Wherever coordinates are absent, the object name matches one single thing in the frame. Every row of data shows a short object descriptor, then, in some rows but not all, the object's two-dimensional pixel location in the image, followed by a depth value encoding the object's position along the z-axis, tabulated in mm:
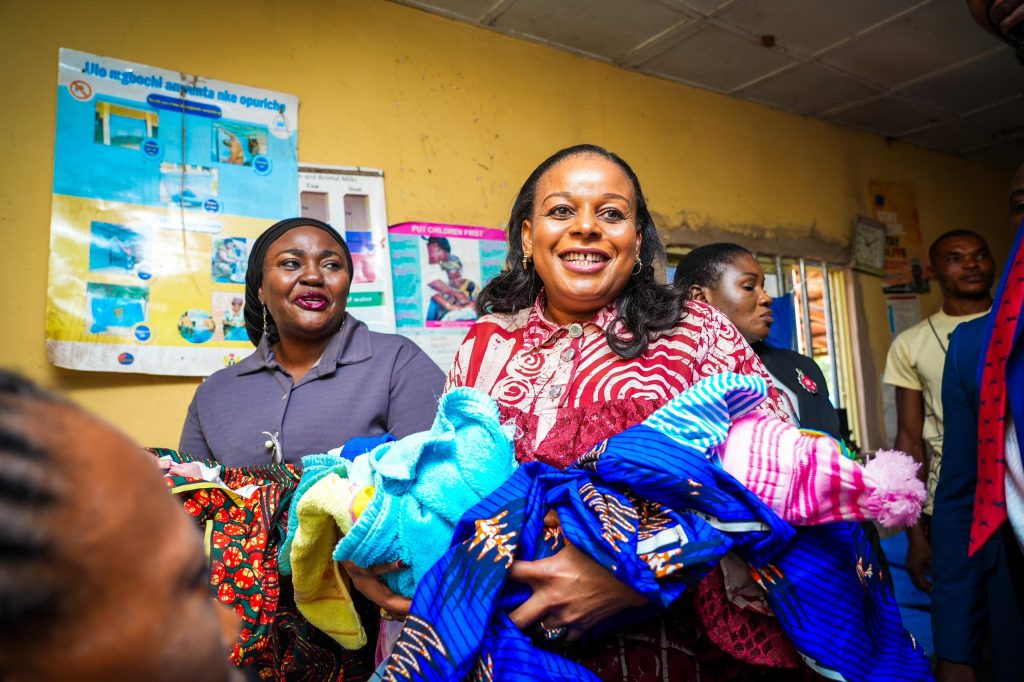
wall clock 5691
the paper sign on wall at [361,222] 3268
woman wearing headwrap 2064
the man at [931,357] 3354
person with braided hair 373
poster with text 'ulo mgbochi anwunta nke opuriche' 2643
